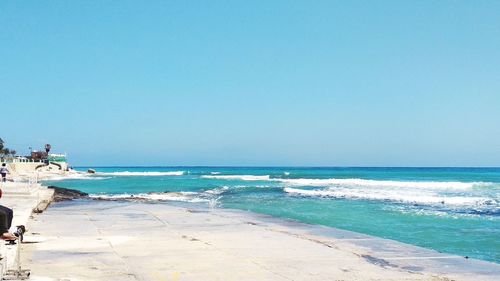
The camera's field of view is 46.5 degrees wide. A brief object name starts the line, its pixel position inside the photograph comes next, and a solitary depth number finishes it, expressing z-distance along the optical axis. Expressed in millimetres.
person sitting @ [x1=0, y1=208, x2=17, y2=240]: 7273
